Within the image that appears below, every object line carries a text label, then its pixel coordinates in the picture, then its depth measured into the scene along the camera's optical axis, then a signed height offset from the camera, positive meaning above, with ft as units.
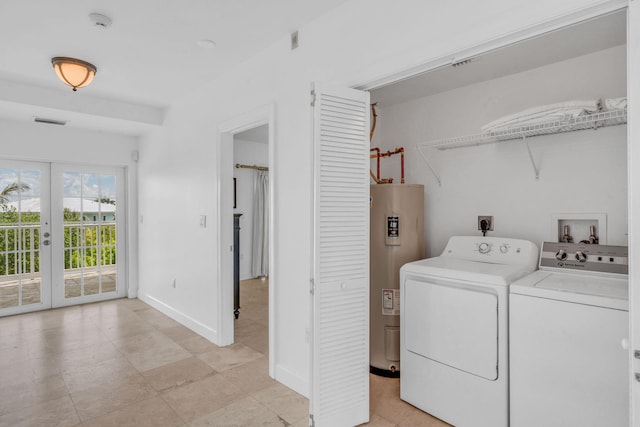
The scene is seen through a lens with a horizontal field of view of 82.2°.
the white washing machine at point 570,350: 5.39 -2.18
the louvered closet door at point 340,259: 6.68 -0.89
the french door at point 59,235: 14.71 -0.95
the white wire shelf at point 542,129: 7.09 +1.83
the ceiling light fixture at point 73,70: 9.77 +3.87
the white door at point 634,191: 3.80 +0.21
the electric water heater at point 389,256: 9.45 -1.14
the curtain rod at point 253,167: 20.75 +2.62
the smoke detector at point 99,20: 7.84 +4.20
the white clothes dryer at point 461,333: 6.54 -2.35
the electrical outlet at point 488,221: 9.66 -0.25
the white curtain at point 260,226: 21.58 -0.81
